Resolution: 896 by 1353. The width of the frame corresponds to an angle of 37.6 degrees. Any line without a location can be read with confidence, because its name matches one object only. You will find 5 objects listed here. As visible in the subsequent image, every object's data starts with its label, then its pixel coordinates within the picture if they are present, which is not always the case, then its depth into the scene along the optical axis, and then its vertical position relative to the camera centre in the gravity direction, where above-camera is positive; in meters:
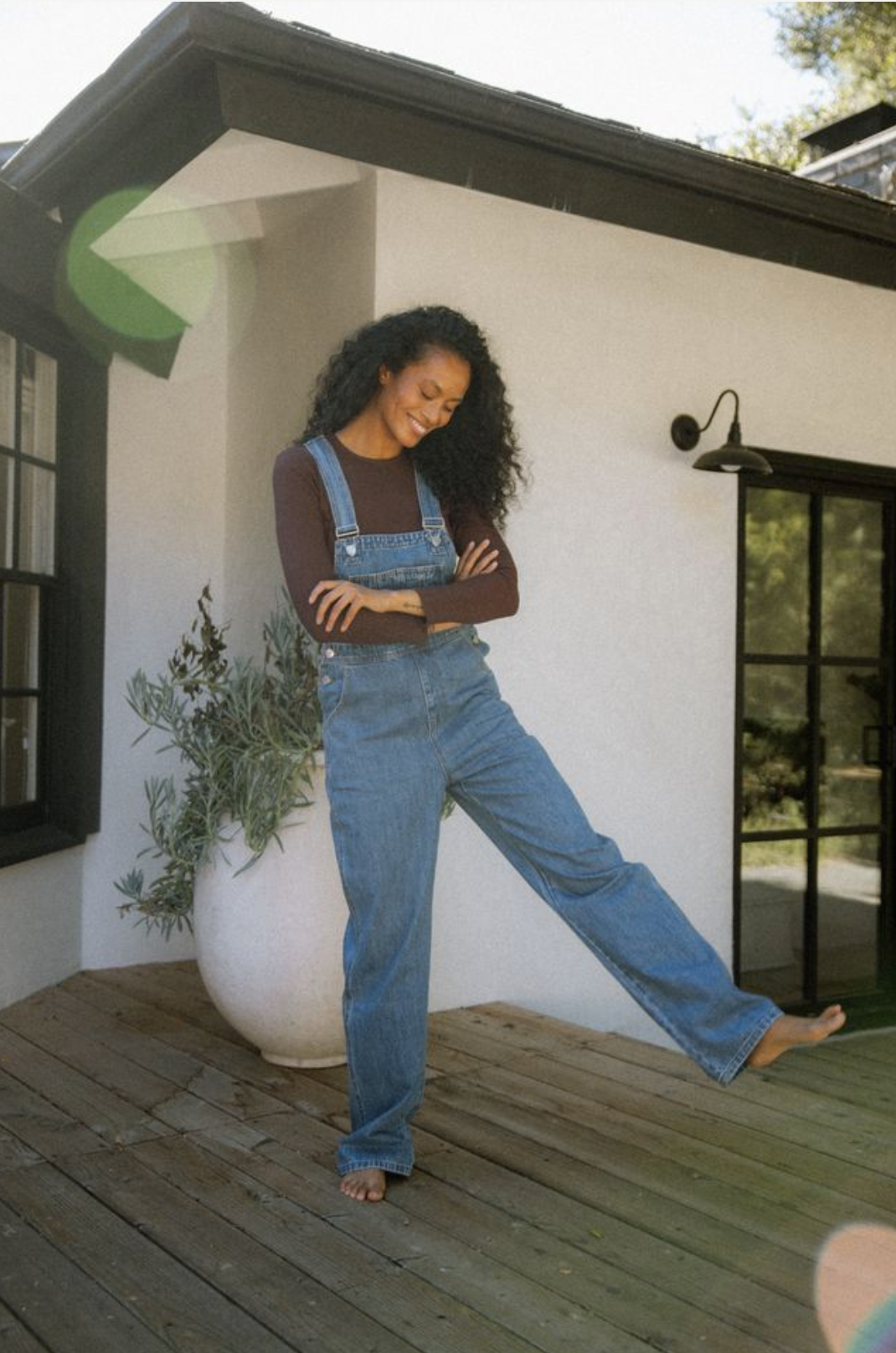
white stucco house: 3.63 +0.63
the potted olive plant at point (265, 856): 3.08 -0.44
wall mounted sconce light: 3.97 +0.67
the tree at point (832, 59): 18.50 +8.87
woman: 2.38 -0.14
